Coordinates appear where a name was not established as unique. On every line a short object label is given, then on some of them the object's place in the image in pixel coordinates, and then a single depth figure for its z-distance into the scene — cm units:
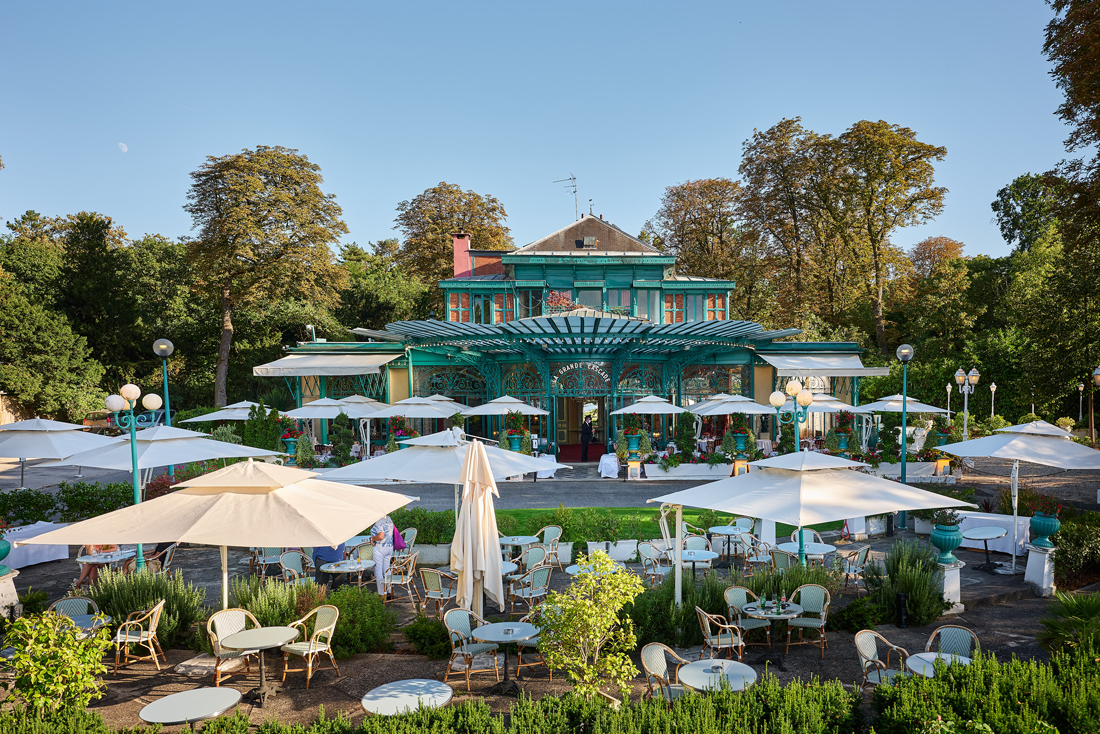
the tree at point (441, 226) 3806
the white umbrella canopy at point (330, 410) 1970
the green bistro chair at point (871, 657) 580
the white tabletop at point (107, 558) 955
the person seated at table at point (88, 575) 904
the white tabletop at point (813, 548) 956
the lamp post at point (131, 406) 892
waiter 2214
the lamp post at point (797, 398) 887
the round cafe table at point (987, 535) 1010
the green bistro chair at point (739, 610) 707
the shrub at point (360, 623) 715
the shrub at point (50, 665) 482
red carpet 2331
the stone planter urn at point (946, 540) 857
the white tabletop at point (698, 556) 923
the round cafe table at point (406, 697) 517
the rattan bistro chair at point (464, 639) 648
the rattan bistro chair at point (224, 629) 632
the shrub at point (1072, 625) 559
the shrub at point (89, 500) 1265
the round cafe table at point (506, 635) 628
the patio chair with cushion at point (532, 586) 834
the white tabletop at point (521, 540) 1027
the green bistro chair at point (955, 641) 609
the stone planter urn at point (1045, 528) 914
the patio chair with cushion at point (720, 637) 672
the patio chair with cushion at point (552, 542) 1016
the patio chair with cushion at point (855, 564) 907
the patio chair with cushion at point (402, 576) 905
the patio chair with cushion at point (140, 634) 681
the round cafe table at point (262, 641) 609
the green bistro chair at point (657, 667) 548
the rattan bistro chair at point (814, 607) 704
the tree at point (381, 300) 4032
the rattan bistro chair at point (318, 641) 640
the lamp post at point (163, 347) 1142
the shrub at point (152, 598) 744
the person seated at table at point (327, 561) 966
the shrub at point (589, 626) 532
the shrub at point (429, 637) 714
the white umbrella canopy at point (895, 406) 1803
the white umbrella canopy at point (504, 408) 1988
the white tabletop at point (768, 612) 691
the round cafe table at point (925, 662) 559
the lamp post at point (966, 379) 1930
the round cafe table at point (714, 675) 542
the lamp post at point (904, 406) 1278
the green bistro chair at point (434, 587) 809
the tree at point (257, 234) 3139
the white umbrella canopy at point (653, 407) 1889
